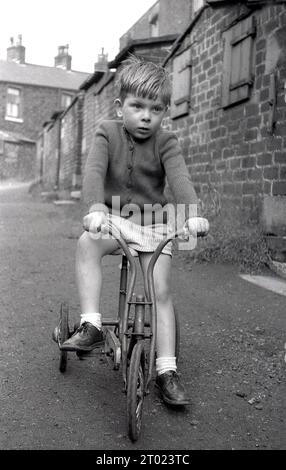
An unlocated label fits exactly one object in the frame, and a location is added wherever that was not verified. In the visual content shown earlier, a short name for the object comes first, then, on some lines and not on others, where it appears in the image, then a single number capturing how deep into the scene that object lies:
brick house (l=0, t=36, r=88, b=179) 37.91
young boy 2.66
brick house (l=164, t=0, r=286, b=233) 6.57
